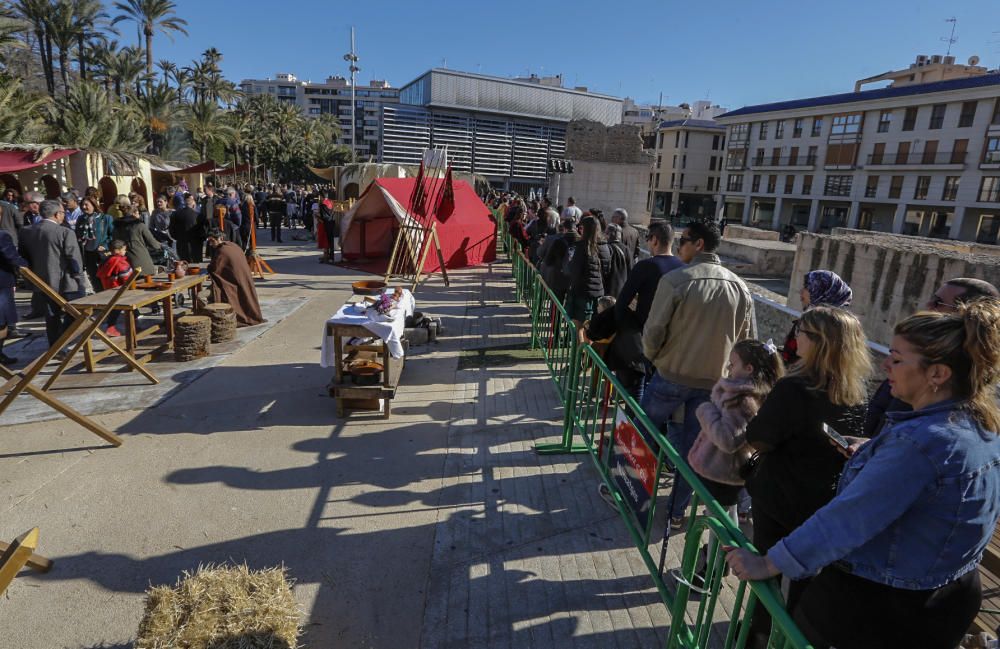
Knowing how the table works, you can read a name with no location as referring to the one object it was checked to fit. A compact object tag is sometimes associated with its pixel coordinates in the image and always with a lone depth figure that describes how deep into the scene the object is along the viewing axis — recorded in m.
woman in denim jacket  1.53
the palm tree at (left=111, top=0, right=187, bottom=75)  38.72
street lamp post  45.78
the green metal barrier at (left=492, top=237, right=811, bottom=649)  2.08
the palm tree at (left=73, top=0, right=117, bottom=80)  34.45
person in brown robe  8.62
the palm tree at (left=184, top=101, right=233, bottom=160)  37.09
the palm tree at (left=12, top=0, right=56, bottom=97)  32.38
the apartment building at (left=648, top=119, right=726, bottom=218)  67.31
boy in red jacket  7.77
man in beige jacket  3.59
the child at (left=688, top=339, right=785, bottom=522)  2.77
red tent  14.41
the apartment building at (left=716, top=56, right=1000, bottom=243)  41.41
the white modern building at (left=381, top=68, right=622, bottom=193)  68.19
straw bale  2.43
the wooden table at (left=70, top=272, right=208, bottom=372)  6.39
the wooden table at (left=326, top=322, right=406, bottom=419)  5.68
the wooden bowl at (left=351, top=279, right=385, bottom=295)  7.07
